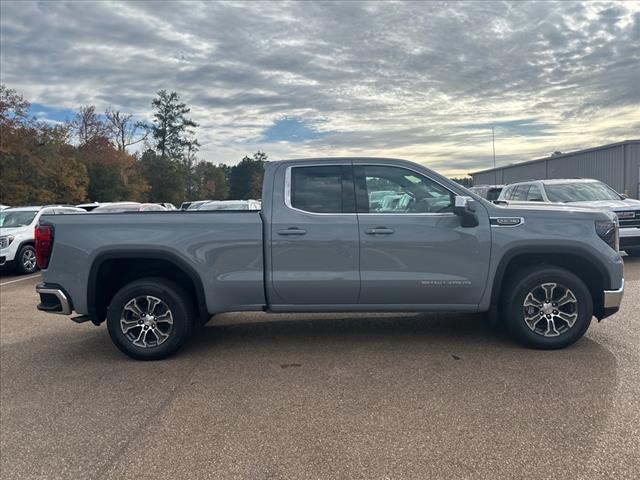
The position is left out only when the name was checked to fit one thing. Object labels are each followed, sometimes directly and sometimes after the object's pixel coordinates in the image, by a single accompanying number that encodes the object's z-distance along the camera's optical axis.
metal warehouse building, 24.25
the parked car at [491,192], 18.46
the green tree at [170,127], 70.06
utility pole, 44.83
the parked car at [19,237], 11.84
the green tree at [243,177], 91.85
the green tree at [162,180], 59.94
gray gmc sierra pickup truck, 4.73
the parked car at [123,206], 12.78
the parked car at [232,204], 11.92
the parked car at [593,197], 9.95
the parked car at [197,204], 15.21
